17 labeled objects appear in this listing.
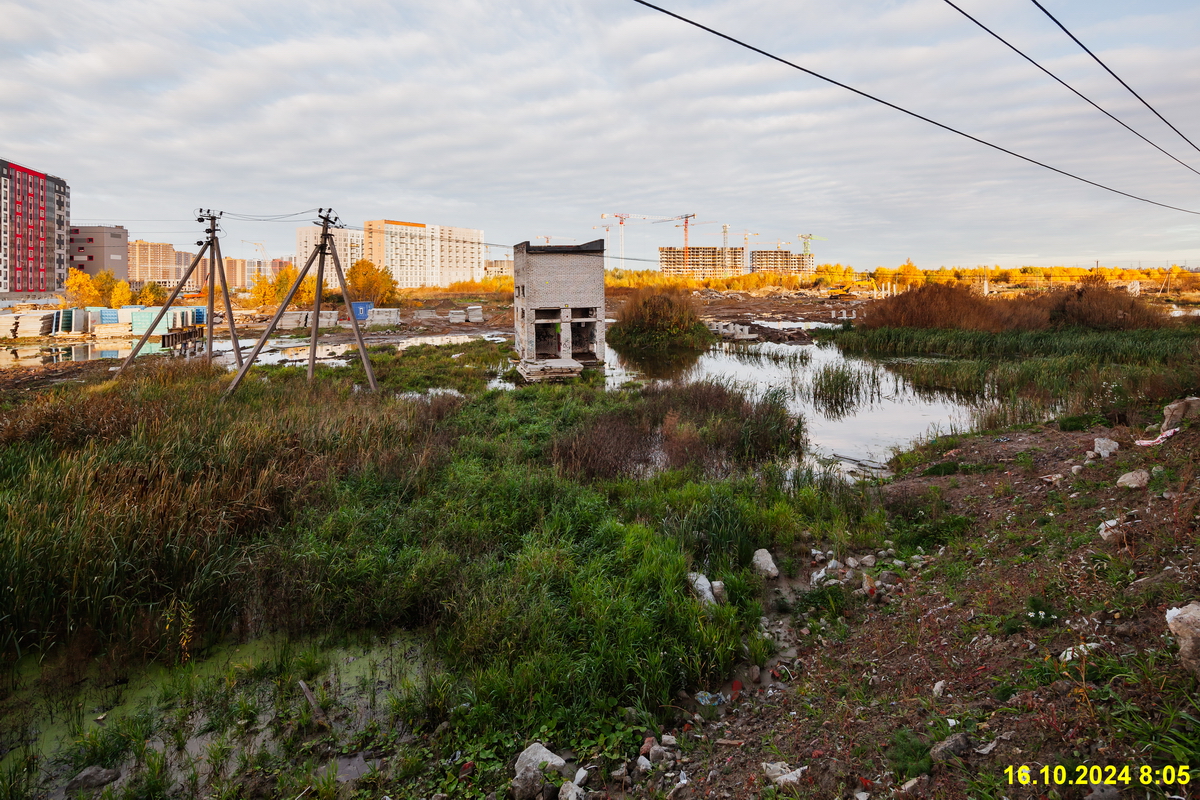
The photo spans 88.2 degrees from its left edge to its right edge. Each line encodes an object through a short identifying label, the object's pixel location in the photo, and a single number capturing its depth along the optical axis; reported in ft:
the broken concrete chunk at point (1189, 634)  9.67
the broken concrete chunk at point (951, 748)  10.17
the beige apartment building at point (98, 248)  322.75
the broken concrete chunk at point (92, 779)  11.73
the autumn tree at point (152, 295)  166.61
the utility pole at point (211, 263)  53.78
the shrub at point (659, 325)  106.42
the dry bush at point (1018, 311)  90.07
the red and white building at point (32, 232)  263.70
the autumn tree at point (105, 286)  171.00
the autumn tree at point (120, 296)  158.29
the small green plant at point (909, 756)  10.07
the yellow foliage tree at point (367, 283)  176.24
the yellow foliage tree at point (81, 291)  163.12
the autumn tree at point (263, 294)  192.03
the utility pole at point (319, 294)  44.27
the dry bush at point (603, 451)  30.91
